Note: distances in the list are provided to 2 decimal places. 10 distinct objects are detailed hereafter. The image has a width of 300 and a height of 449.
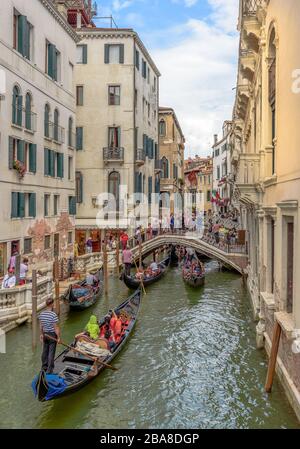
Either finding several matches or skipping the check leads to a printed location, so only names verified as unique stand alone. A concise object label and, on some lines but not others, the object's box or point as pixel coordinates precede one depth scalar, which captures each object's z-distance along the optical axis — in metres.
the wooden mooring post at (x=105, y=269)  16.47
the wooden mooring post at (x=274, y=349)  6.99
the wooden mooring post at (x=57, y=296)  12.20
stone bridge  20.16
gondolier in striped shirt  7.60
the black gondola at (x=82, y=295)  13.16
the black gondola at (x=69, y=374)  6.78
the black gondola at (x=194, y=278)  17.48
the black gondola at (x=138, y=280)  16.73
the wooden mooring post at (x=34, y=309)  9.97
